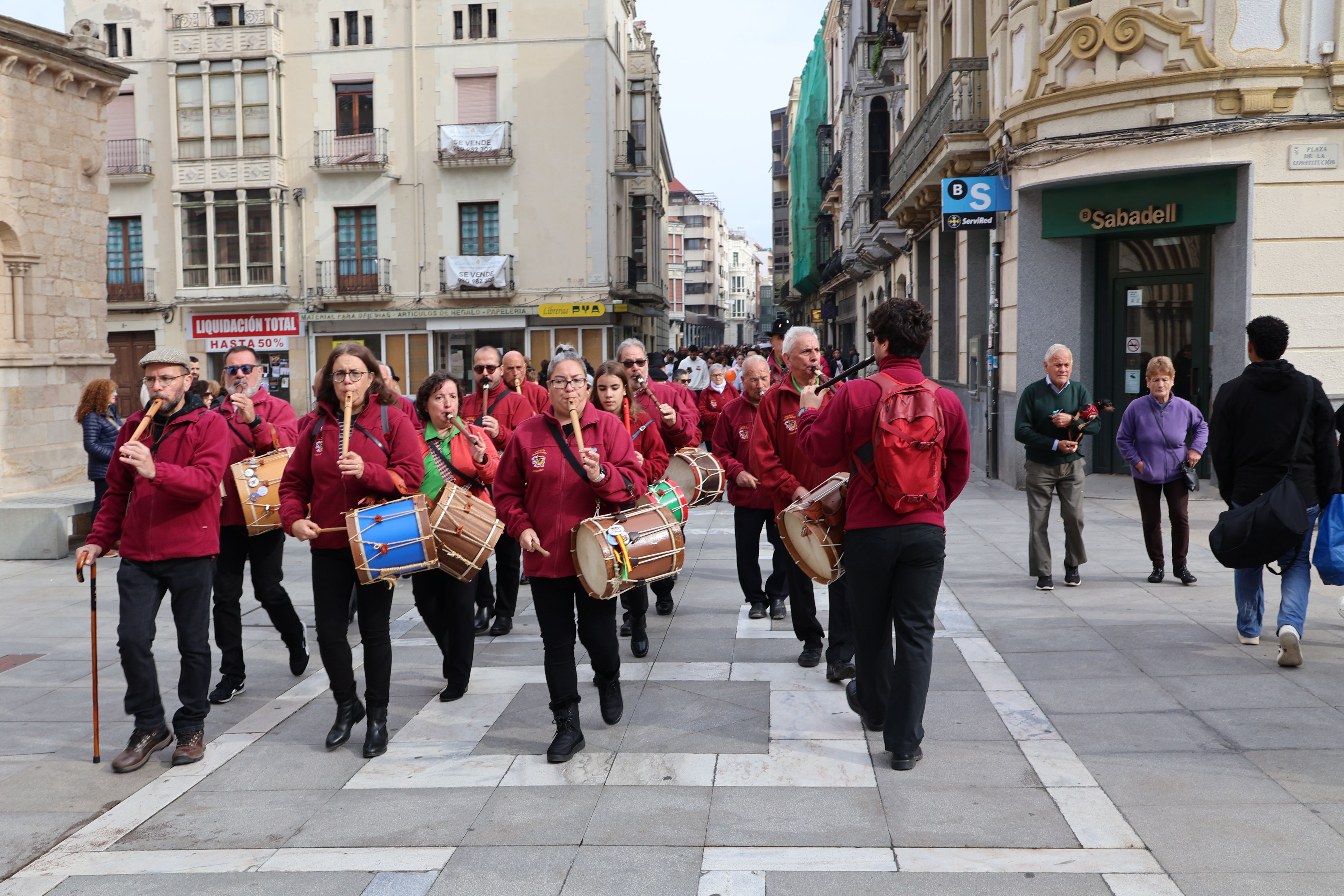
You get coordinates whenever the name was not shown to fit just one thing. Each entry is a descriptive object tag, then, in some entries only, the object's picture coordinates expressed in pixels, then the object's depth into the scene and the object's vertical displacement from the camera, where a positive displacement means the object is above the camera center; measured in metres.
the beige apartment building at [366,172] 35.38 +6.40
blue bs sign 14.59 +2.28
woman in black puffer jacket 10.74 -0.40
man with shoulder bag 6.27 -0.53
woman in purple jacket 8.76 -0.59
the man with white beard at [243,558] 6.45 -1.03
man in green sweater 8.73 -0.59
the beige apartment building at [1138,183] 12.05 +2.18
